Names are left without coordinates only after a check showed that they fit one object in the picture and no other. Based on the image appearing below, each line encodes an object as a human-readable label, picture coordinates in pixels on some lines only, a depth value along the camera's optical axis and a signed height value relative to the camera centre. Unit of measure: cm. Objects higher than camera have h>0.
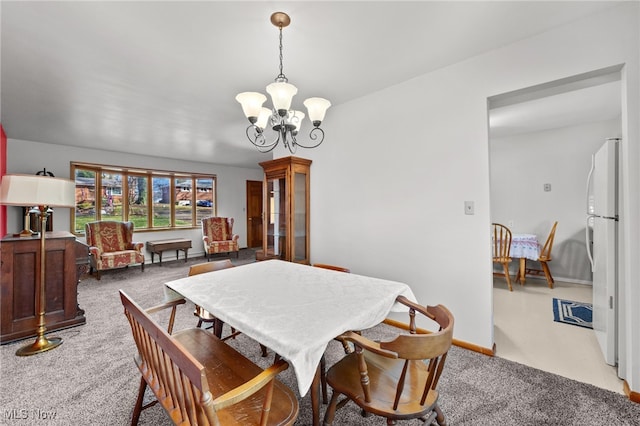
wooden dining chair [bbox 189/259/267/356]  202 -47
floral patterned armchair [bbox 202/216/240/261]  605 -52
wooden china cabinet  351 +9
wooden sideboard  241 -67
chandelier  171 +77
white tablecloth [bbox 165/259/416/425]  106 -49
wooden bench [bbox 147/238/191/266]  569 -68
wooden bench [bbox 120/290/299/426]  85 -69
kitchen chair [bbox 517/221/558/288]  388 -65
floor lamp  209 +14
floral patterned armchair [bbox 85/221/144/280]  462 -58
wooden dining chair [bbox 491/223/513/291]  370 -54
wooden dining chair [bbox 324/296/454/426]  100 -79
